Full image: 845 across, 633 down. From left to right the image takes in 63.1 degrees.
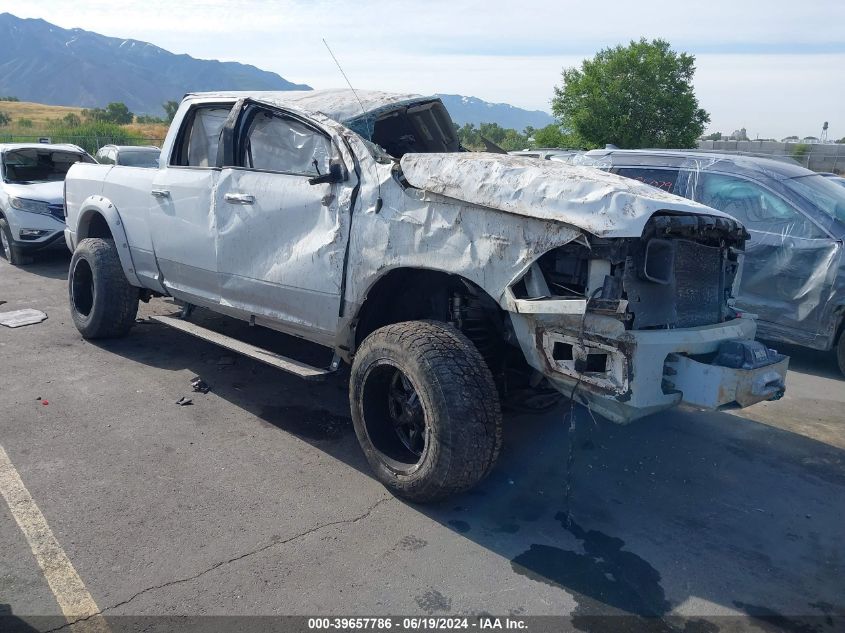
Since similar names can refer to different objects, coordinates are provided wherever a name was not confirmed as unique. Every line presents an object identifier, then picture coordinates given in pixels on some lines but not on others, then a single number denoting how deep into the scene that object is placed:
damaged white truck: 3.14
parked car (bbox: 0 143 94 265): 9.60
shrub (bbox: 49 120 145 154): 25.02
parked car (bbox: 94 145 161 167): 7.99
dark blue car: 5.97
